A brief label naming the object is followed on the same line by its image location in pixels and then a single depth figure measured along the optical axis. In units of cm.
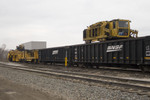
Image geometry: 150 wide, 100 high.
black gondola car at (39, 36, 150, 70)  1224
